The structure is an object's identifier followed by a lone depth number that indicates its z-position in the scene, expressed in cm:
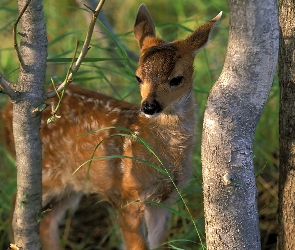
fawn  638
